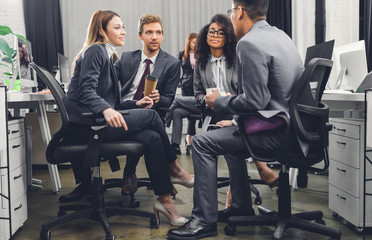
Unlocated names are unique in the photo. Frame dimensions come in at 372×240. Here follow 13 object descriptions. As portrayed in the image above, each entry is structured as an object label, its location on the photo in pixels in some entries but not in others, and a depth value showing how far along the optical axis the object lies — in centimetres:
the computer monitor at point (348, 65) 254
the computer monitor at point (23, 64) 280
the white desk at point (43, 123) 266
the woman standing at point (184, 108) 369
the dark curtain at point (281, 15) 562
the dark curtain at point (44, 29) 544
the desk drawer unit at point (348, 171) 183
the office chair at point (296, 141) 153
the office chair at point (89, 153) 169
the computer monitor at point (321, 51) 227
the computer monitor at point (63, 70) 348
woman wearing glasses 250
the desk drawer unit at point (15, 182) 172
